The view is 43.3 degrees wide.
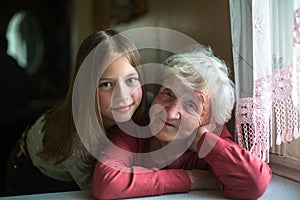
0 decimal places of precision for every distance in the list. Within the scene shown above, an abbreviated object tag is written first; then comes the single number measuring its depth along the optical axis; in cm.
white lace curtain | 71
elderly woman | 75
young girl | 83
